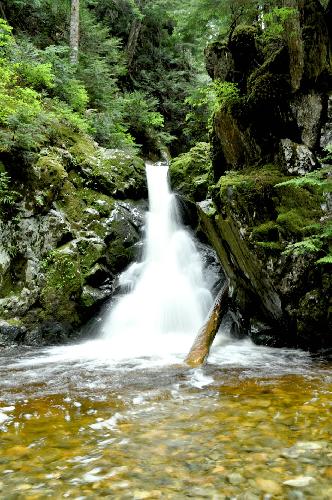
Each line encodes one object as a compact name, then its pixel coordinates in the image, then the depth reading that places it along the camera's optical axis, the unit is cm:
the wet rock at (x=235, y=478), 271
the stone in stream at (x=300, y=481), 263
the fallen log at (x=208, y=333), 648
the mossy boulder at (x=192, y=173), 1269
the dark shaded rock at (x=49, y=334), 858
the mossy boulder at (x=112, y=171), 1158
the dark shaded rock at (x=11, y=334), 821
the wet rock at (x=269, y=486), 258
